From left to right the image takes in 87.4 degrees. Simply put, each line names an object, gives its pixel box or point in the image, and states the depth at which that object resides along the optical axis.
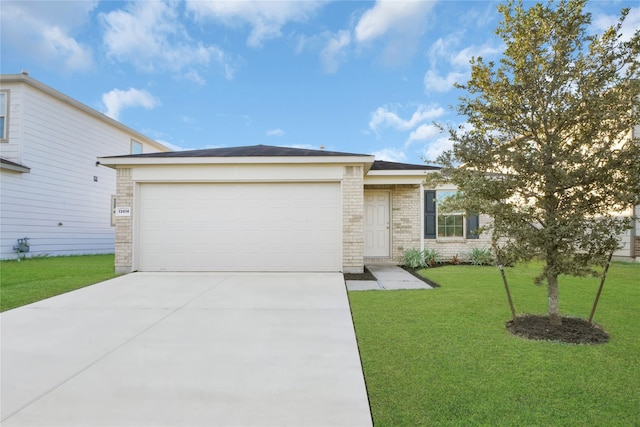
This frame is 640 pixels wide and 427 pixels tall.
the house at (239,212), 8.05
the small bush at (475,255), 10.02
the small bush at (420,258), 9.59
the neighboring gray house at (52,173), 10.93
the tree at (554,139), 3.55
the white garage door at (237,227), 8.19
